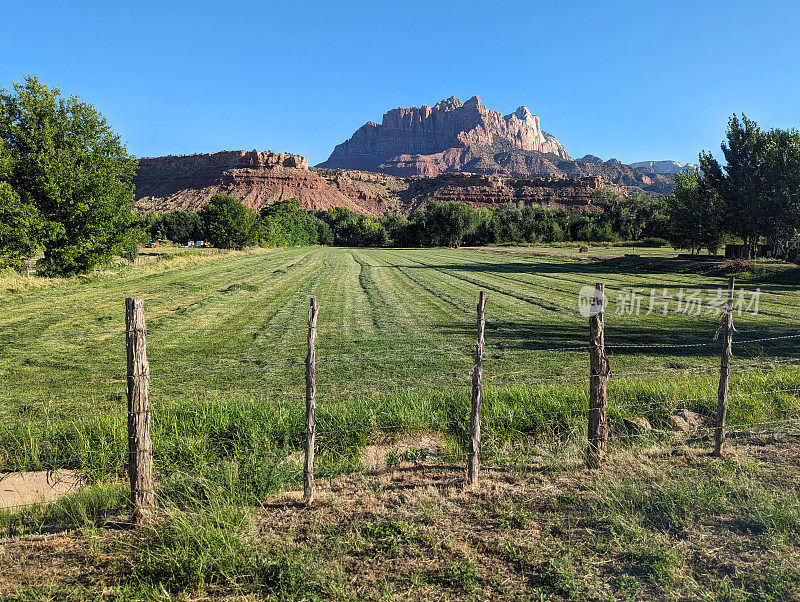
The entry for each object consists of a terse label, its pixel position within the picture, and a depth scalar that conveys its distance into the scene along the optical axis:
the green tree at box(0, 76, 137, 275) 23.38
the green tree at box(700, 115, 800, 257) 31.69
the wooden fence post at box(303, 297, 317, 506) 4.77
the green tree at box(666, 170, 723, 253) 39.66
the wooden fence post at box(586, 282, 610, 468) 5.67
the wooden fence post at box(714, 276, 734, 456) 5.77
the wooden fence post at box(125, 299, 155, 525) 4.52
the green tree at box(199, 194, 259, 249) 65.12
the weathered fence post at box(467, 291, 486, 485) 5.20
